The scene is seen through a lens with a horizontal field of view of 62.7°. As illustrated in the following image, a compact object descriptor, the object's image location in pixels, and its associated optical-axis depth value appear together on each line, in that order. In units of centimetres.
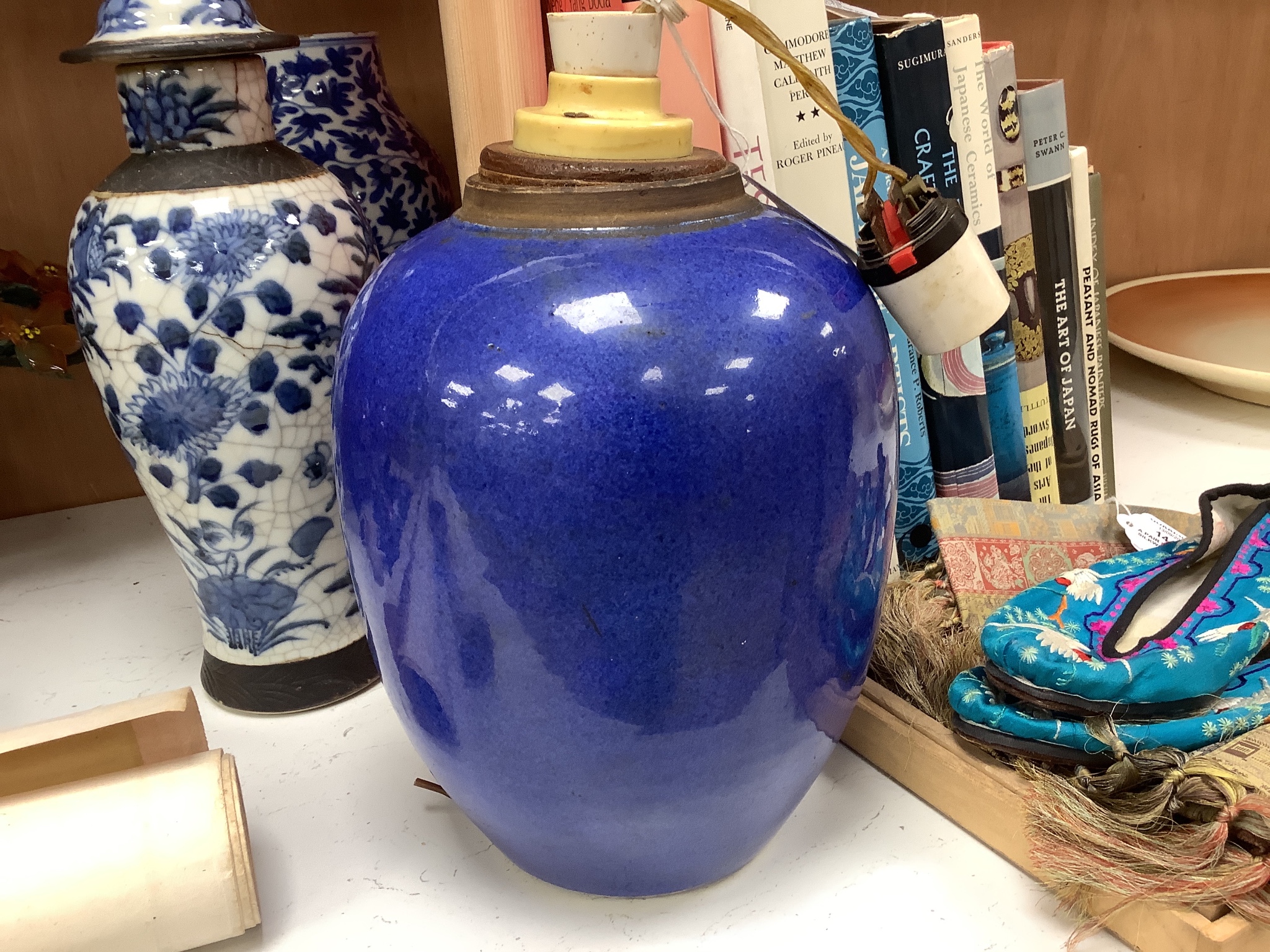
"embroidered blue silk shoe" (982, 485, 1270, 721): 58
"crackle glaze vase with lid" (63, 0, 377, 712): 62
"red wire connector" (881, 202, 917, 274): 52
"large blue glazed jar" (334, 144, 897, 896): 43
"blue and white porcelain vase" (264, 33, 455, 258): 81
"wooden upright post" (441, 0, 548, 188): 70
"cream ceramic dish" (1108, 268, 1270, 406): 119
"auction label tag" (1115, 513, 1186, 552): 77
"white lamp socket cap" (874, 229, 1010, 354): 51
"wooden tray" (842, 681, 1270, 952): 50
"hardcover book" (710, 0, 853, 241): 72
